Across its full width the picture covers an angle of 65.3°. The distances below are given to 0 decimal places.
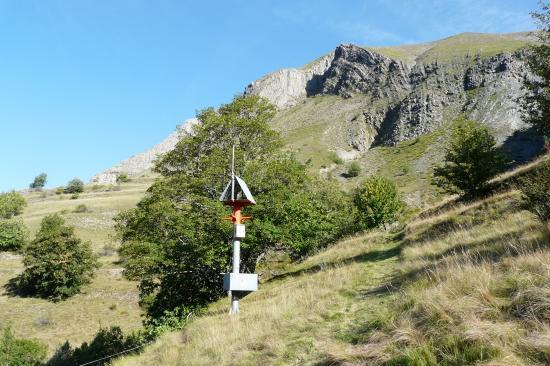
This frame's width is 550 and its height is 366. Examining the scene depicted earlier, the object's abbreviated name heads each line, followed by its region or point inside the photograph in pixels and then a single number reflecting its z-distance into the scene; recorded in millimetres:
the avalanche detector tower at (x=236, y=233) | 11906
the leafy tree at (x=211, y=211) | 20203
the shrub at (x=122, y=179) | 159875
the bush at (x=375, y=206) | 46281
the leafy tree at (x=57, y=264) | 43438
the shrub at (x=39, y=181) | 188500
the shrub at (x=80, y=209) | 81350
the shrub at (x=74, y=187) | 129000
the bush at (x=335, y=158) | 124200
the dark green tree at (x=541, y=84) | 14508
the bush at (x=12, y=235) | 58828
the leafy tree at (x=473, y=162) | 25312
